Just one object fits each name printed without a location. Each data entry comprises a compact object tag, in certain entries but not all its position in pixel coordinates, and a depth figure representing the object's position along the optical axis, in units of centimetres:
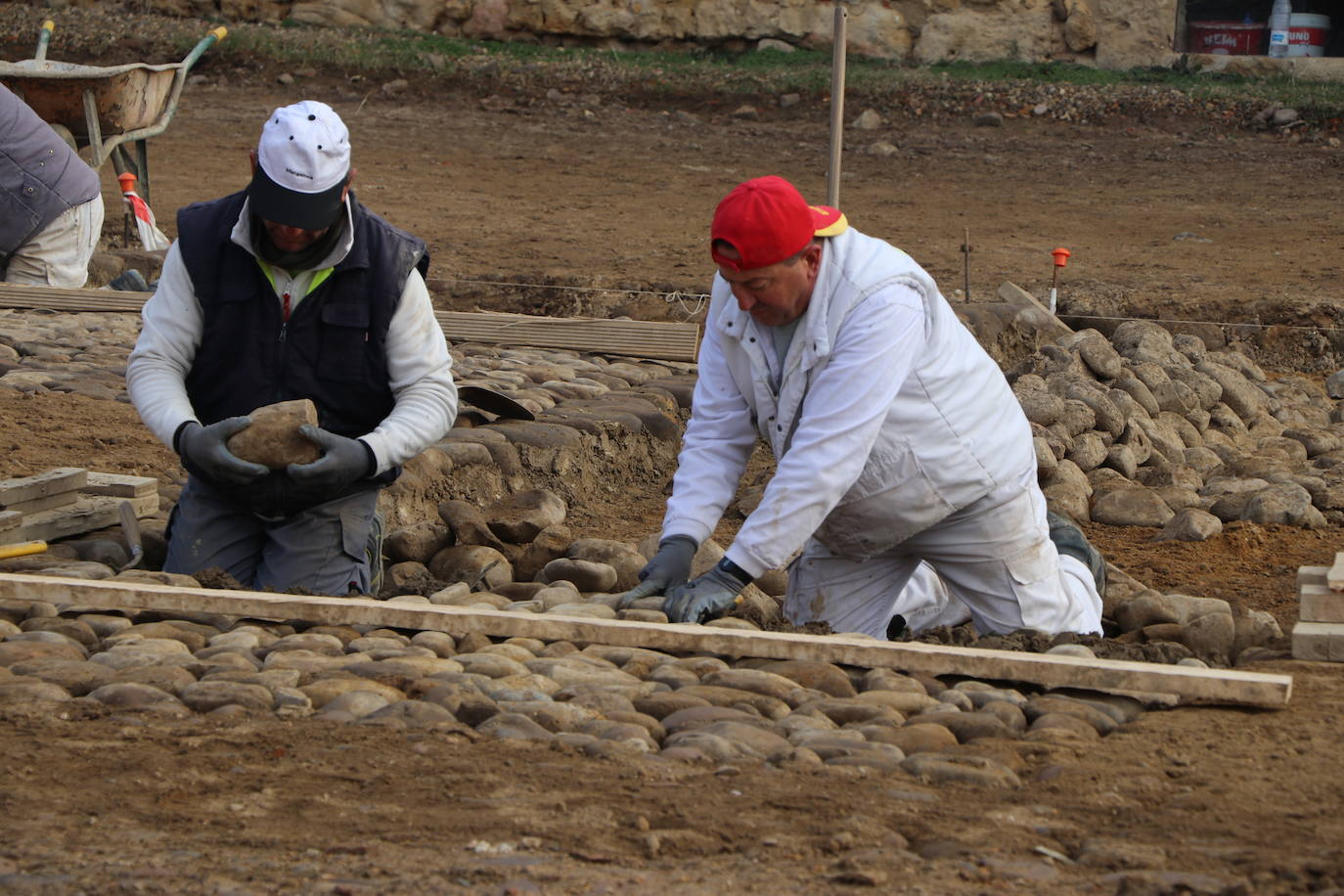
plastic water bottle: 3184
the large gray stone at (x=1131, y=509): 1280
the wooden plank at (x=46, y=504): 949
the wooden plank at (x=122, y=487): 1011
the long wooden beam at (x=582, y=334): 1522
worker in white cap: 839
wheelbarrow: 1981
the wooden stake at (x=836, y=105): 1353
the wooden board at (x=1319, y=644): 735
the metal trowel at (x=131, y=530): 942
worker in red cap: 755
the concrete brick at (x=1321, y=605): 763
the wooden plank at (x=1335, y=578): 757
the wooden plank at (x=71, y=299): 1611
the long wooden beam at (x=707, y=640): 665
